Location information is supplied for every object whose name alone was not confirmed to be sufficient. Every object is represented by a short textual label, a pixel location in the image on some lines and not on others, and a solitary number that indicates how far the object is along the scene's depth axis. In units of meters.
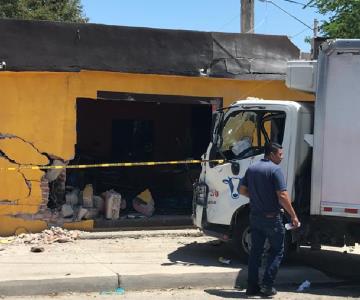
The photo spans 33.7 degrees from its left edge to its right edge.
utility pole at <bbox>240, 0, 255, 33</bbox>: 17.98
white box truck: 7.69
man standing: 7.20
